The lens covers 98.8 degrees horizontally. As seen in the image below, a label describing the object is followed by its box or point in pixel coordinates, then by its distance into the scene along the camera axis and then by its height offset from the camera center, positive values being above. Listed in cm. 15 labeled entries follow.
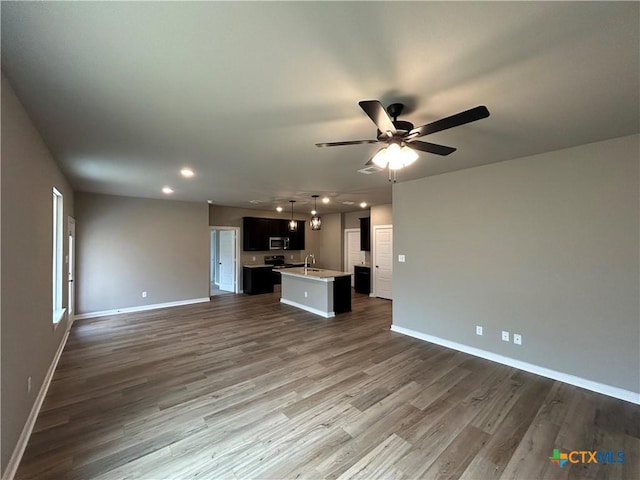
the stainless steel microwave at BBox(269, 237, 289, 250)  894 -1
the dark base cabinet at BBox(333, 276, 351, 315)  580 -113
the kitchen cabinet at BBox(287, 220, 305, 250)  937 +16
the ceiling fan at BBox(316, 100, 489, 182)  181 +79
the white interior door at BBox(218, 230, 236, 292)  847 -55
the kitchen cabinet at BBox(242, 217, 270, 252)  833 +30
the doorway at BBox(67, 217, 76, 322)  482 -45
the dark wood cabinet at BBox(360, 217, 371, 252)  810 +25
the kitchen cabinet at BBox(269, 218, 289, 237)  882 +51
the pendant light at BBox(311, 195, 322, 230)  631 +45
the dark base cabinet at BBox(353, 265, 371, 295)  795 -109
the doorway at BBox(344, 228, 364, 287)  874 -24
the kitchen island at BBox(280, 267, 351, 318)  571 -108
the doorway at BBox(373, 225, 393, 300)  741 -50
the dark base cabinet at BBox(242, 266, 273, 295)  806 -111
